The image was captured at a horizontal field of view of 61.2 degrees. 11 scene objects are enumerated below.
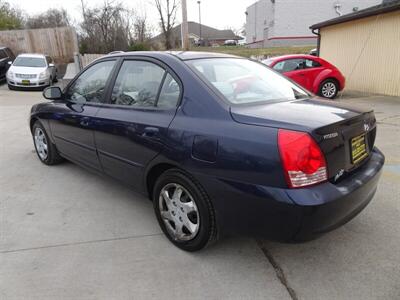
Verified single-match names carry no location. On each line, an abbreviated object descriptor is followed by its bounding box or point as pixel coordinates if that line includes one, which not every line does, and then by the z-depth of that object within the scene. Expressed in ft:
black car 53.78
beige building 34.55
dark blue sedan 6.97
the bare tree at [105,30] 86.12
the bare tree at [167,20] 112.06
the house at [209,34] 239.91
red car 34.30
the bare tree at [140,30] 99.30
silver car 46.98
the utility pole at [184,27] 62.08
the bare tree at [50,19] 133.90
